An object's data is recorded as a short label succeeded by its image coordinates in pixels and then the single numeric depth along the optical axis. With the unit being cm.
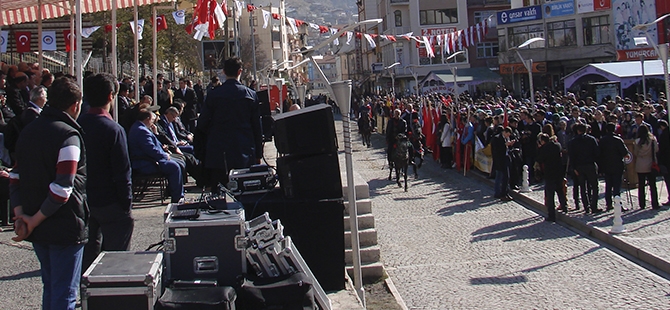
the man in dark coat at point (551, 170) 1395
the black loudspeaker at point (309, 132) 702
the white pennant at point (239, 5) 2703
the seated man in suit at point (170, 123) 1277
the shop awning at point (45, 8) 1273
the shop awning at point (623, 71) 2942
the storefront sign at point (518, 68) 5306
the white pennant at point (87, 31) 1752
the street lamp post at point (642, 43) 2692
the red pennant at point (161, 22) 1947
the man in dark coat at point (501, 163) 1673
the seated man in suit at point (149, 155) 956
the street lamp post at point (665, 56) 1387
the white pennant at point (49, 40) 1797
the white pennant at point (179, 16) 1966
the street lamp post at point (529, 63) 2270
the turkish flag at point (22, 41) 1867
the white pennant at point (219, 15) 1672
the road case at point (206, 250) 523
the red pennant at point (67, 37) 1856
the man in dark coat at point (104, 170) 579
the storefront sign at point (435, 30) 6706
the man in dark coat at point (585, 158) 1378
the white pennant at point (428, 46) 2964
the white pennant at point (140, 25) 1737
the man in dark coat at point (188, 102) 1736
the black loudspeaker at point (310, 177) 688
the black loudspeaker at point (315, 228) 681
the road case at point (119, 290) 461
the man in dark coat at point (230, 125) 776
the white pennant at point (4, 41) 1864
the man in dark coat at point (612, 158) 1377
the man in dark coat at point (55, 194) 489
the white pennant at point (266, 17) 2841
